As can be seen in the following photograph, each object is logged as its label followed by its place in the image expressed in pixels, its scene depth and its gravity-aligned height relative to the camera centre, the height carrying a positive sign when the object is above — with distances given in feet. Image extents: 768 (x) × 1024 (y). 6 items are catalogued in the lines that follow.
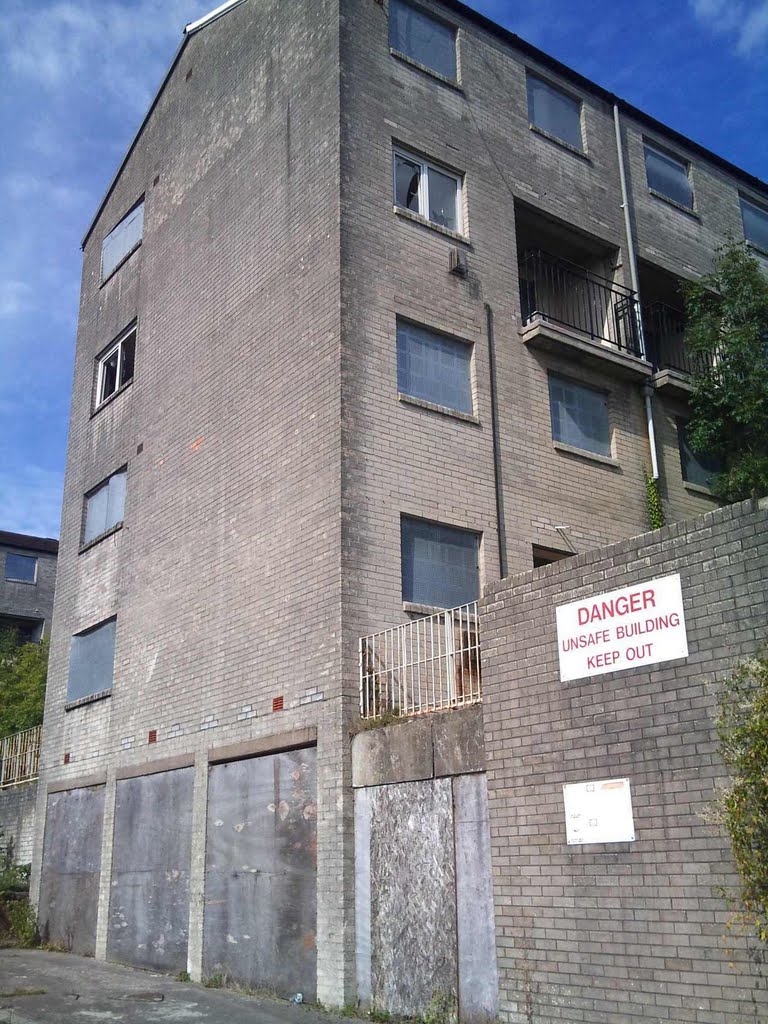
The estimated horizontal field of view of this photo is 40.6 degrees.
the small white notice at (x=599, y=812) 28.22 +1.12
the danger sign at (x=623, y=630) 28.14 +6.04
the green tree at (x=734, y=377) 54.65 +24.10
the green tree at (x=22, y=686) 82.38 +14.71
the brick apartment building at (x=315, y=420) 42.32 +20.85
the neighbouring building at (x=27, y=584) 124.47 +32.54
